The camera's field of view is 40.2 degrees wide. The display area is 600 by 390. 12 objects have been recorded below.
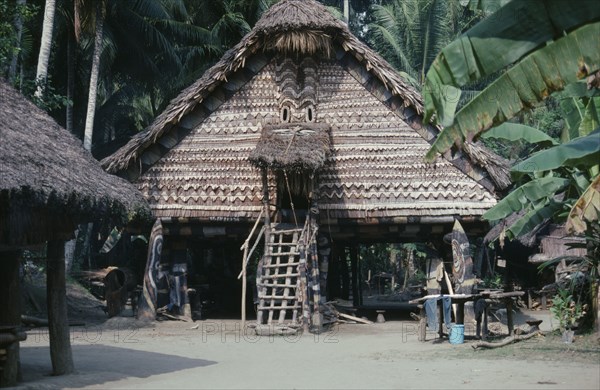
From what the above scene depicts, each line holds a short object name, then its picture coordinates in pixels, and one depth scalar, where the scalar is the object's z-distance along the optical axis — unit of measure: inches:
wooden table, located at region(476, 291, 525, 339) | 526.0
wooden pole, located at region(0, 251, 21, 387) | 374.9
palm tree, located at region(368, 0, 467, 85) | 1241.4
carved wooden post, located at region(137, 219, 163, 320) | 671.8
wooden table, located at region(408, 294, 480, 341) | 536.4
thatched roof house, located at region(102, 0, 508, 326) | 665.6
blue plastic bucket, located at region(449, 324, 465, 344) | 537.0
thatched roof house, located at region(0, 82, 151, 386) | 347.3
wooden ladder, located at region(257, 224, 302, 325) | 621.3
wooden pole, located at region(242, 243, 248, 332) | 597.0
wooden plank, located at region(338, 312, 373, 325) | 690.8
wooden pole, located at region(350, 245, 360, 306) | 869.8
